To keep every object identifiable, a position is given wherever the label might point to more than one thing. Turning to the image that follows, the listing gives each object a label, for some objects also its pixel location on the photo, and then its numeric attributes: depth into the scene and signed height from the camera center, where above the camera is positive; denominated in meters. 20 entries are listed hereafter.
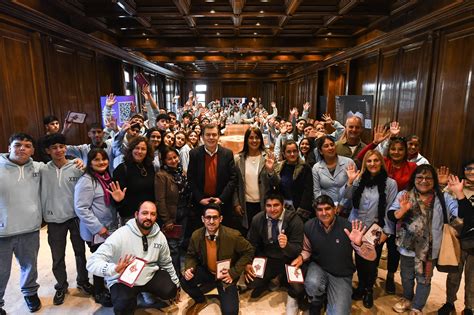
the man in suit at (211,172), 3.55 -0.78
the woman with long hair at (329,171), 3.28 -0.71
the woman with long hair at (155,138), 3.74 -0.38
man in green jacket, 2.88 -1.54
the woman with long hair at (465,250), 2.57 -1.27
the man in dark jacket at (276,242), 3.02 -1.44
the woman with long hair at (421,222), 2.67 -1.06
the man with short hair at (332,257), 2.75 -1.43
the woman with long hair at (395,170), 3.14 -0.67
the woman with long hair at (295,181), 3.36 -0.84
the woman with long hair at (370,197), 2.96 -0.90
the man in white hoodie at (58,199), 2.93 -0.91
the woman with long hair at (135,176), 3.07 -0.71
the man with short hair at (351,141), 3.81 -0.44
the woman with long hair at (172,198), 3.19 -1.02
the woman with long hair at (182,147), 4.11 -0.56
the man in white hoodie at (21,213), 2.68 -0.97
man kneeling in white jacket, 2.59 -1.38
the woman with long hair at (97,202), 2.88 -0.94
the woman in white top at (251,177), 3.54 -0.83
